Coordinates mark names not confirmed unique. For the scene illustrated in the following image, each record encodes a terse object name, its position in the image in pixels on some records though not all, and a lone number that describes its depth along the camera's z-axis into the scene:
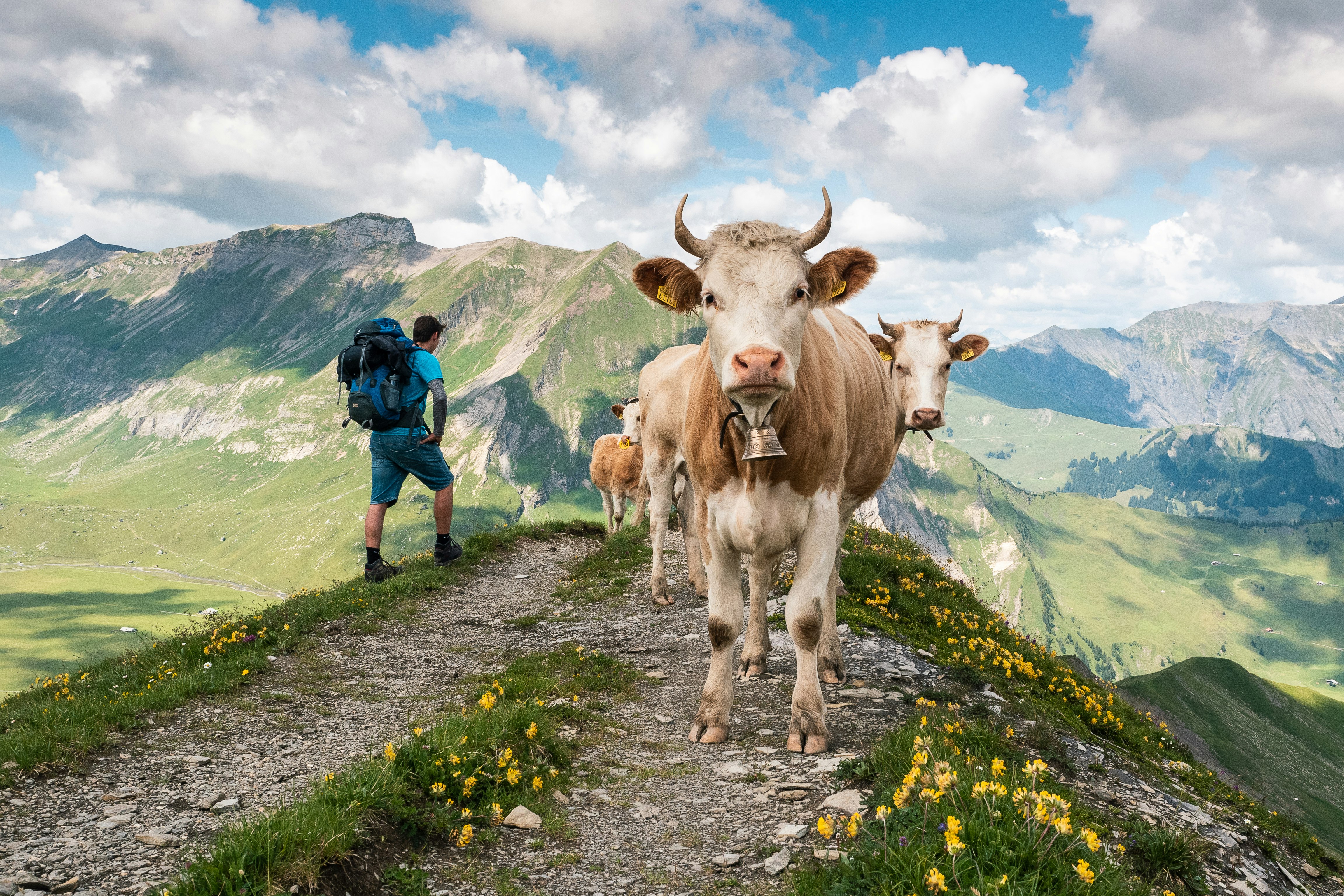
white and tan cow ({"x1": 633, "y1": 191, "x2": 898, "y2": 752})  5.57
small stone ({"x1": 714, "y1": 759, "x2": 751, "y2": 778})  6.14
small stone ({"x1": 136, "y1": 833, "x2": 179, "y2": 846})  4.62
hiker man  13.32
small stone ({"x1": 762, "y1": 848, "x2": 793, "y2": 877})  4.59
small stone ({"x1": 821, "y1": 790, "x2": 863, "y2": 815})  5.09
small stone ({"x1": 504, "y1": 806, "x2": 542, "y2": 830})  5.11
